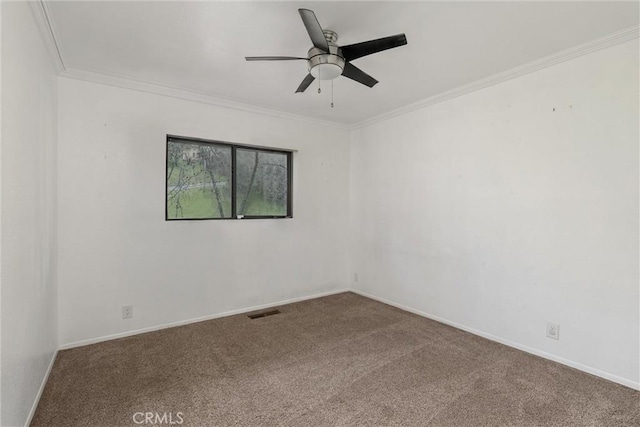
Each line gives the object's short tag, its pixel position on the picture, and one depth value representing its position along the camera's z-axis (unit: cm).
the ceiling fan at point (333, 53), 177
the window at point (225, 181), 335
